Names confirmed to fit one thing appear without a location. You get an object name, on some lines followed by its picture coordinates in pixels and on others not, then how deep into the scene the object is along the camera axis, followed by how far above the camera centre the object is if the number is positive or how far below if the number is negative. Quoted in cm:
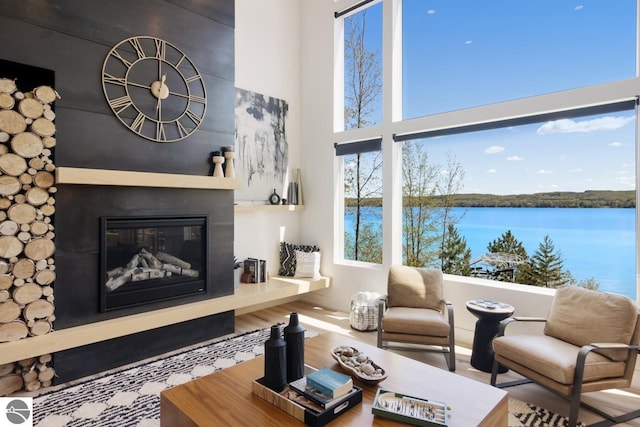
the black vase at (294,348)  186 -69
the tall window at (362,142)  473 +92
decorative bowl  194 -84
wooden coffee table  165 -91
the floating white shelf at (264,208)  451 +7
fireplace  312 -43
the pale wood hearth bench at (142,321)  260 -92
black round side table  309 -100
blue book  170 -80
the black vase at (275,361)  181 -73
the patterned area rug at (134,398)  235 -130
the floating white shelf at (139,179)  277 +29
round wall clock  313 +113
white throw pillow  496 -68
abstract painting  470 +91
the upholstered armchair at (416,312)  316 -92
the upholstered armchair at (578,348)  229 -92
